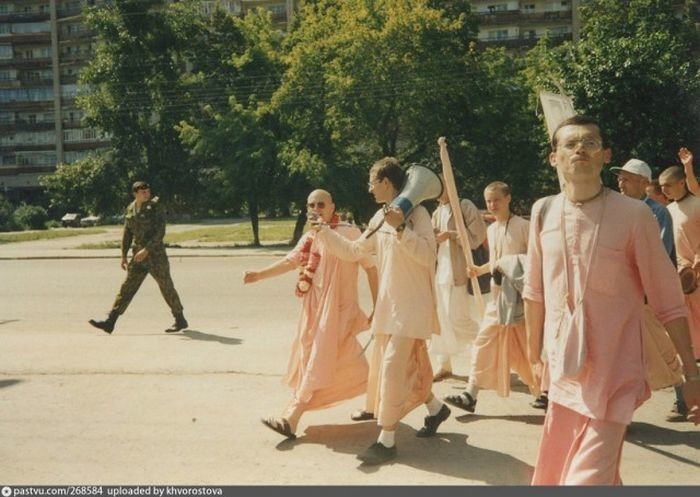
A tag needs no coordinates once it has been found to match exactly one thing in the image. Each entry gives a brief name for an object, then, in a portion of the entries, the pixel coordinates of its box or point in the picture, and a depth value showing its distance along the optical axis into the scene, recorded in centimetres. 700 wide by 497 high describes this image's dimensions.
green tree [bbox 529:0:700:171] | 2448
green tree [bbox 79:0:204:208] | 4247
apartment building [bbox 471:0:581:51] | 6769
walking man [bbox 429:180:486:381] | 766
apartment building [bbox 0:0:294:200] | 8525
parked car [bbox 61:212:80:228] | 6600
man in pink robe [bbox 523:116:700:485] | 342
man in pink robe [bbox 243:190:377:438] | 582
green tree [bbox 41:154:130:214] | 4291
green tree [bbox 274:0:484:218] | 3222
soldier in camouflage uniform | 1053
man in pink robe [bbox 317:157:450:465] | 522
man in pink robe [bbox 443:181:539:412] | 634
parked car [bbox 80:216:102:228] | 6588
